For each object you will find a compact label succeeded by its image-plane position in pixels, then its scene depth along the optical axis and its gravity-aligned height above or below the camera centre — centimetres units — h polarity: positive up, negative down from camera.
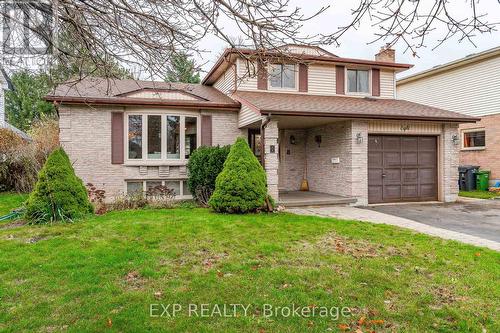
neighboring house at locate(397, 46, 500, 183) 1535 +351
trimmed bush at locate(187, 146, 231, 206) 1022 -4
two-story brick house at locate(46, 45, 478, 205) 1070 +117
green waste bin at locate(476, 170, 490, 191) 1520 -52
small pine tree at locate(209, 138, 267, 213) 864 -45
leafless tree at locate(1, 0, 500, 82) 294 +146
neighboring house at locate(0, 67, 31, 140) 1790 +332
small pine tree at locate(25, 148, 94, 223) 757 -62
